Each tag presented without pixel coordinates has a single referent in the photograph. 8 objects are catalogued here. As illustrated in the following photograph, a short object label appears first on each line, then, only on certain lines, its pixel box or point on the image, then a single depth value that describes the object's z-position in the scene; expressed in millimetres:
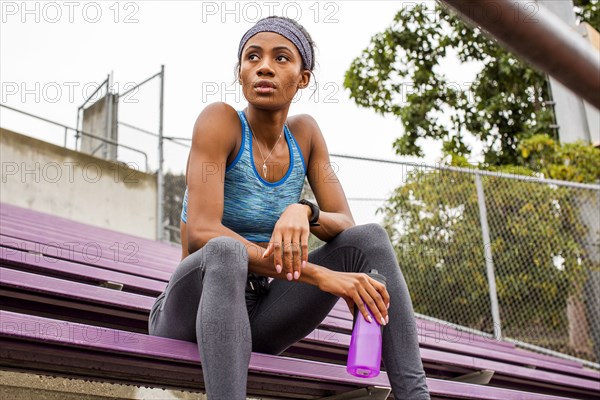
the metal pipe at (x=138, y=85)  6796
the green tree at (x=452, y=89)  9203
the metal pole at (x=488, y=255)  4598
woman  1509
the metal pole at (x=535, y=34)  395
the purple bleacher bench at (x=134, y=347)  1587
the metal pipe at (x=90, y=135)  6386
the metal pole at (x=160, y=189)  6121
